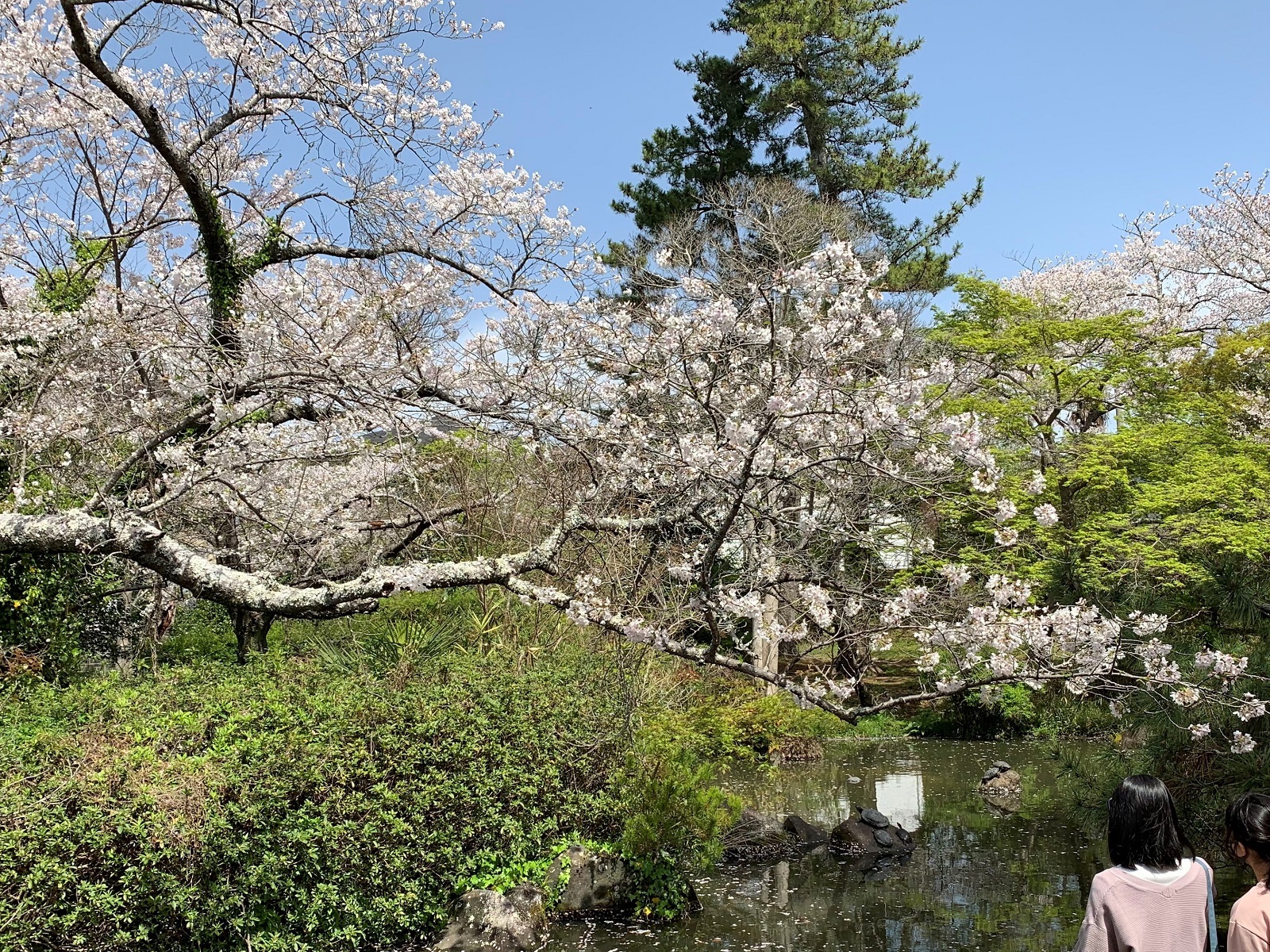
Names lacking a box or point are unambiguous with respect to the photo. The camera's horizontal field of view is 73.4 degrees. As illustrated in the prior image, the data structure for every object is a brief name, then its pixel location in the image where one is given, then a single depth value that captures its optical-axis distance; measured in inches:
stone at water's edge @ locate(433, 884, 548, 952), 166.4
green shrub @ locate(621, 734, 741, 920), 186.9
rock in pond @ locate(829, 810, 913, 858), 236.2
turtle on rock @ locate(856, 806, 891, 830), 246.5
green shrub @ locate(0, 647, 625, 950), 135.6
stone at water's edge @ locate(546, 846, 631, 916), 186.4
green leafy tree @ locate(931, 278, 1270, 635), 336.5
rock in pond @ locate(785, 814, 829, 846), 244.4
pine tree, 545.0
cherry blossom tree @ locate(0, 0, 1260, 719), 171.6
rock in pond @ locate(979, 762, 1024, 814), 302.0
